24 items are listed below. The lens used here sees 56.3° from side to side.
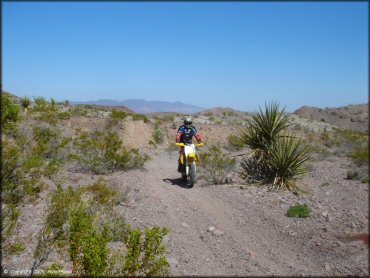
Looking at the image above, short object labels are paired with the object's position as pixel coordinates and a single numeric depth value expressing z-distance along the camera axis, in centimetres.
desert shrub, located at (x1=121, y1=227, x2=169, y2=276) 427
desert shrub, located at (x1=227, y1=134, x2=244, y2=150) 1157
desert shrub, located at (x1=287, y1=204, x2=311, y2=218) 750
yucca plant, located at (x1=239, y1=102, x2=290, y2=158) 1102
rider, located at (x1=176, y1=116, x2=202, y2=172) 1071
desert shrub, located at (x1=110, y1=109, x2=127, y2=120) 2152
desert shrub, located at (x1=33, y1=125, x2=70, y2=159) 683
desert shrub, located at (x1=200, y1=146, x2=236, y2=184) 1106
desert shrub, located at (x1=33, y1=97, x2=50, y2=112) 874
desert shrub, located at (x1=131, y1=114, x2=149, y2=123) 2245
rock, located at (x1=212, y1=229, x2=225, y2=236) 679
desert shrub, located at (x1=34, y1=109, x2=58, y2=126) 1434
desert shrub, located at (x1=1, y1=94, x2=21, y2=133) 528
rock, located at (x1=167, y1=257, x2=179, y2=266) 544
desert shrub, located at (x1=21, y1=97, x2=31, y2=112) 1920
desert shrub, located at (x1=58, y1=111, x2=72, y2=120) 1925
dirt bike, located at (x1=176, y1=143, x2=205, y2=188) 1024
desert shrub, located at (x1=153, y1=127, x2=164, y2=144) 2095
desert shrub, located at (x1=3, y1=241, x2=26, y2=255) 486
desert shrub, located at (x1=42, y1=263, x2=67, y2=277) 402
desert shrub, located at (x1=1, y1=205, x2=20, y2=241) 497
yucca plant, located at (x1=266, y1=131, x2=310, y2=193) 1013
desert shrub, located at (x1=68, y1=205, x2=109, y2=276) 418
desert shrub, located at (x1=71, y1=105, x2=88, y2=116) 2218
